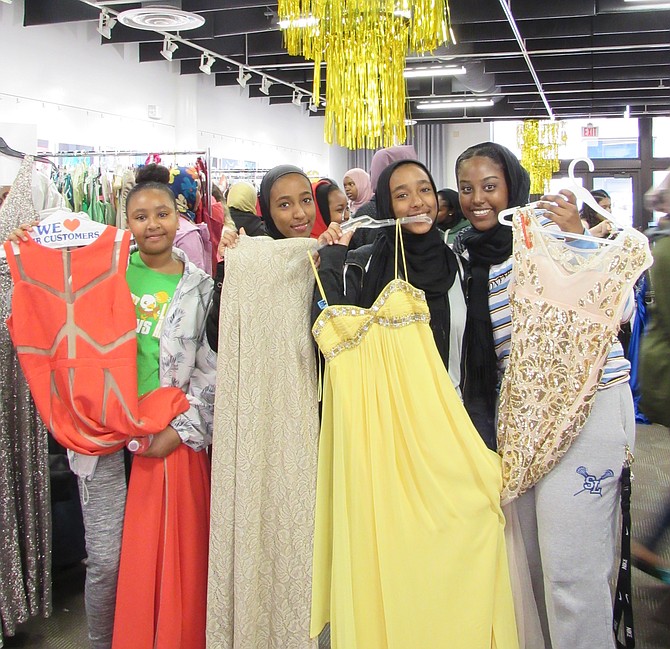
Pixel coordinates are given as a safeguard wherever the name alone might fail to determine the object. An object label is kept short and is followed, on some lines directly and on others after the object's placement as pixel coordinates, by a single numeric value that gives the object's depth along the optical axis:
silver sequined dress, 2.34
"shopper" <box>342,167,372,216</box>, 5.01
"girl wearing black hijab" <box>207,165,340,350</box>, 2.23
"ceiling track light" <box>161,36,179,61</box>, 6.93
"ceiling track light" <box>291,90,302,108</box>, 10.43
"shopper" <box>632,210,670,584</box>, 1.82
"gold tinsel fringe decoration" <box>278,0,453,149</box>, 2.32
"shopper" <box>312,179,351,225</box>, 4.05
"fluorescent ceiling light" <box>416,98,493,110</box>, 10.27
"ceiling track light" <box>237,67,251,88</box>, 8.45
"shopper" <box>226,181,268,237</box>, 4.06
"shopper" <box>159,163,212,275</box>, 3.81
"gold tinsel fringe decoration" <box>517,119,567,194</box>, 9.53
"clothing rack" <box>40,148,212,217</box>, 3.96
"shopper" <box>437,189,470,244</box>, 3.79
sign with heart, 2.15
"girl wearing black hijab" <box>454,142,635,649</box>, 1.71
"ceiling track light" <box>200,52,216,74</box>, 7.62
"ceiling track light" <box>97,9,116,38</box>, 6.24
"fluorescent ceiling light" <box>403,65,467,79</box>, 7.94
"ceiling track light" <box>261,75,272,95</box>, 9.09
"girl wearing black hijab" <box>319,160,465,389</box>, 1.88
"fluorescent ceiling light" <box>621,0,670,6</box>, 5.63
